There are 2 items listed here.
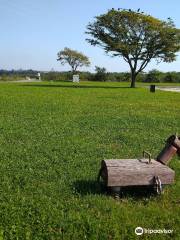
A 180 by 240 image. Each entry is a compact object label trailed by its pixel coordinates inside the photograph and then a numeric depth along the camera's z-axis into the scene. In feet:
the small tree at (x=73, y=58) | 171.95
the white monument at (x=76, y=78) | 117.31
